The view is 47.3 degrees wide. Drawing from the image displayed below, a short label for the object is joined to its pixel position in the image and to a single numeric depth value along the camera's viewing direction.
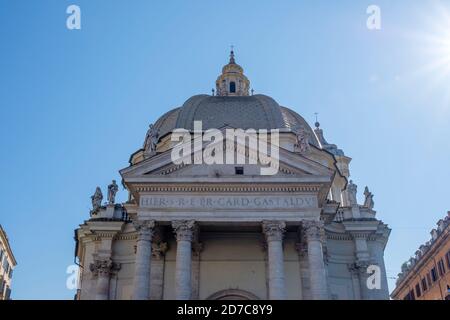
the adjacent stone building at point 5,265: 54.91
